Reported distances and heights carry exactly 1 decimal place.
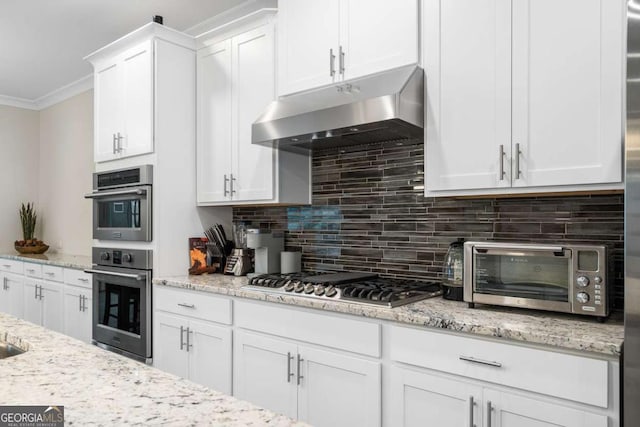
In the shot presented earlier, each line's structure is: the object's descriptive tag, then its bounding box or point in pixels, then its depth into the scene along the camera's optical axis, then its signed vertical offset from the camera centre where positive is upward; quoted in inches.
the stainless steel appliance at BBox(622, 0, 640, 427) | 53.0 -2.7
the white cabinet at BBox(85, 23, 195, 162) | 124.0 +33.7
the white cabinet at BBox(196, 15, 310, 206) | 114.9 +21.6
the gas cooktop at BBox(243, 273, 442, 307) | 82.3 -14.8
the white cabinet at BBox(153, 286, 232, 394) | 103.7 -29.4
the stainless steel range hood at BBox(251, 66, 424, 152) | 83.5 +18.5
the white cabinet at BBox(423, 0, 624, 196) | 68.2 +18.4
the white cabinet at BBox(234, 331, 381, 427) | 79.5 -31.3
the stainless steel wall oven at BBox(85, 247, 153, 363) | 122.0 -24.5
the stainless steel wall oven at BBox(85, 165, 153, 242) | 122.8 +1.9
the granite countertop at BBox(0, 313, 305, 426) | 32.6 -14.2
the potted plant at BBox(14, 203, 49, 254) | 201.9 -10.8
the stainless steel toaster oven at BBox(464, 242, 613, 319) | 66.0 -9.8
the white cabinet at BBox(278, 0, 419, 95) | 88.6 +34.7
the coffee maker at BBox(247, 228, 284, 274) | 120.0 -9.7
